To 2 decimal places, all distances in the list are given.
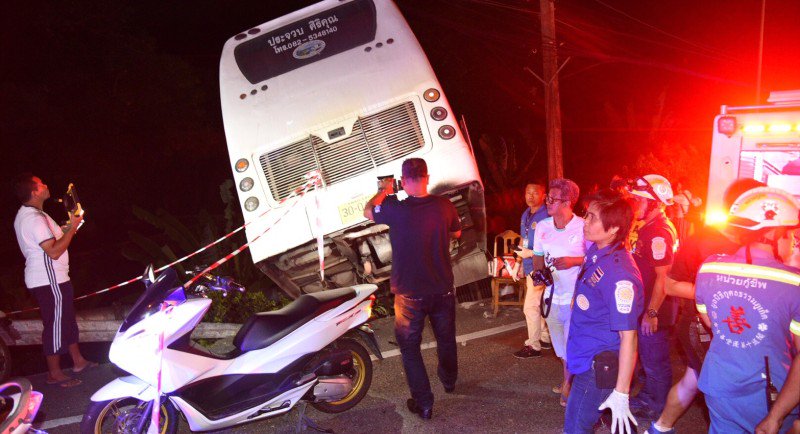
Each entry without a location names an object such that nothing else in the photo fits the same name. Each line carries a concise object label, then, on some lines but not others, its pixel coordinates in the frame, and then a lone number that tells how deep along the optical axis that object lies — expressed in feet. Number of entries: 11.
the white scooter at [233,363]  12.93
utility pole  37.51
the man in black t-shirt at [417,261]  14.51
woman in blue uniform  9.41
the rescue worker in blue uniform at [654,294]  13.44
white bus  21.65
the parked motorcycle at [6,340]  19.92
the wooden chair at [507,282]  22.71
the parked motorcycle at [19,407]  9.44
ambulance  15.60
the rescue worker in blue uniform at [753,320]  8.43
